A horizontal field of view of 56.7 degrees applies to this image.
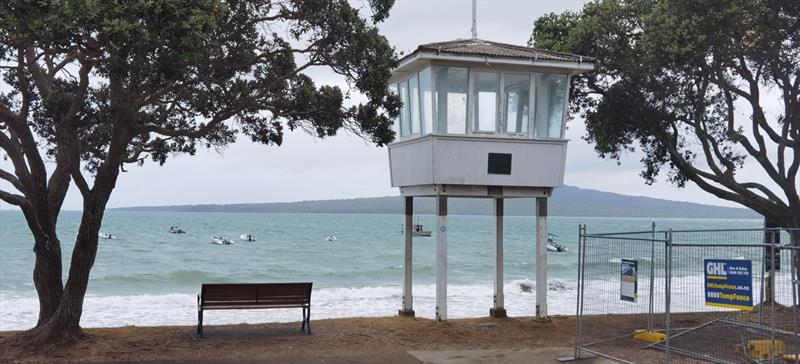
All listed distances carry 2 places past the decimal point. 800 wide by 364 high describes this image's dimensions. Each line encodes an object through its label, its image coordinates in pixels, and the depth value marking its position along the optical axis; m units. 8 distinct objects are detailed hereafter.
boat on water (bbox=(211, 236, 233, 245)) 82.19
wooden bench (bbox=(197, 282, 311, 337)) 13.73
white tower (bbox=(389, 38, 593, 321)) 15.77
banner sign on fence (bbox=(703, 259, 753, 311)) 9.32
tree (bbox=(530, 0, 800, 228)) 16.95
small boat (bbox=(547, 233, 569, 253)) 78.35
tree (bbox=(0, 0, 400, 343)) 9.95
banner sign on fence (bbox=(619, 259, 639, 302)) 11.22
